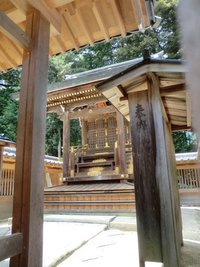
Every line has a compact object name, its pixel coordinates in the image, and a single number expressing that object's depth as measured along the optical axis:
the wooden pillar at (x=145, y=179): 2.58
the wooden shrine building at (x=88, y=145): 8.76
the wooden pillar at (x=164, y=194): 2.48
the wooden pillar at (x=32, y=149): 1.37
